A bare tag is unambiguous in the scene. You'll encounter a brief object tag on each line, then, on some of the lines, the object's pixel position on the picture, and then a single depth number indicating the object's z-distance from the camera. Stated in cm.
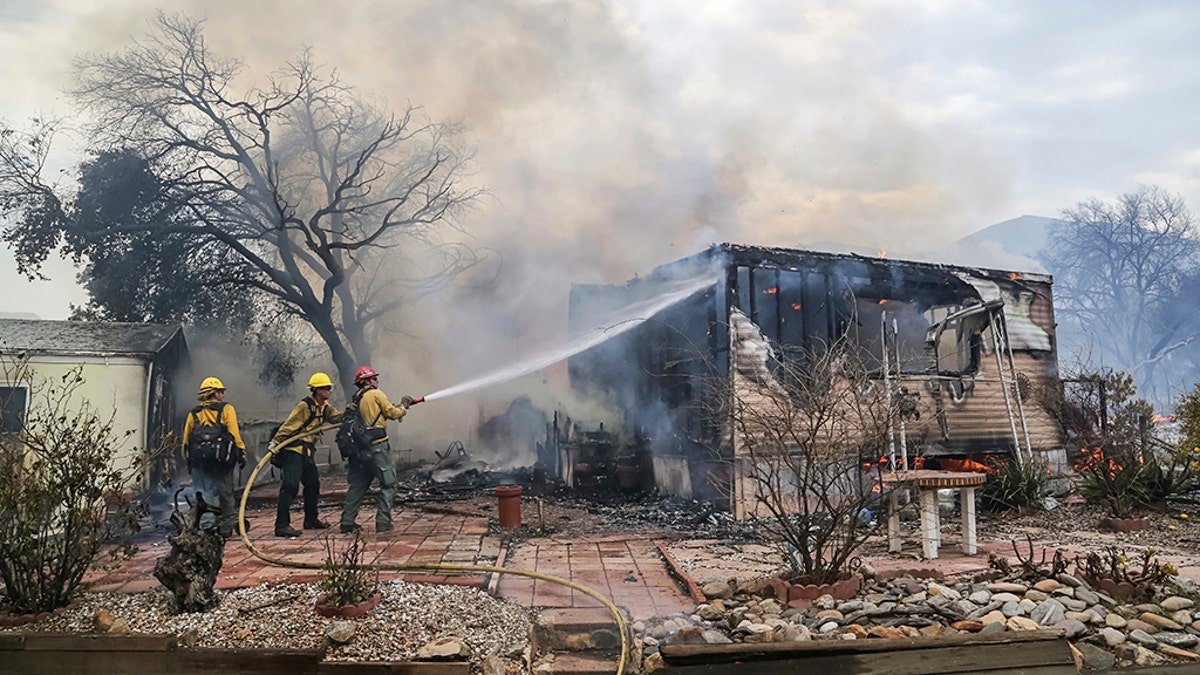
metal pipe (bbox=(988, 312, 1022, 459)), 1085
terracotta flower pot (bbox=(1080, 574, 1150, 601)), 508
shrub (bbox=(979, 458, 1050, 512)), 977
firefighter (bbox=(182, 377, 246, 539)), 717
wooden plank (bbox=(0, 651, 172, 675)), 399
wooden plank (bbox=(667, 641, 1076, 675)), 391
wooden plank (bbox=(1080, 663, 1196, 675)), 414
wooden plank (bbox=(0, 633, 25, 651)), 404
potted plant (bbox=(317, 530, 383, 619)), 458
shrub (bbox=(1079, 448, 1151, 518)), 912
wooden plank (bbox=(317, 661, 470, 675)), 387
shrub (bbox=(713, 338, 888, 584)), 524
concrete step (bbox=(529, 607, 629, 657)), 447
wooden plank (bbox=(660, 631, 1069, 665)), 394
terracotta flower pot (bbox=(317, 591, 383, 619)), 456
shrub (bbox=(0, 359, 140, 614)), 475
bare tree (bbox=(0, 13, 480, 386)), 1529
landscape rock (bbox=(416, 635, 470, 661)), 405
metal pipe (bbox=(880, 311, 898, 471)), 690
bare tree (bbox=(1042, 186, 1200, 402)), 3206
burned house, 1046
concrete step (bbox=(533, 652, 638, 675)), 412
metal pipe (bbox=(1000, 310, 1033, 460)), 1074
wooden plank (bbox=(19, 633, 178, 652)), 402
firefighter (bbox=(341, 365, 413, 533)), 786
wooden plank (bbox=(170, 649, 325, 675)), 394
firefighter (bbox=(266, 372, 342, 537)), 785
